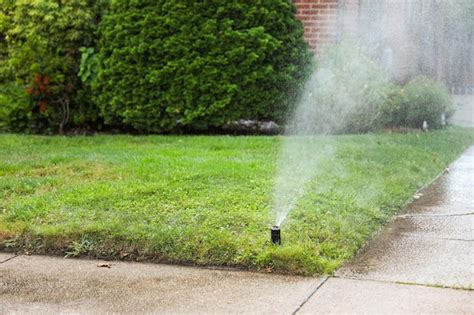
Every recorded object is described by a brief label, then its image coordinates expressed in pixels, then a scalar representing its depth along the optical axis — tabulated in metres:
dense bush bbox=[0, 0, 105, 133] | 8.59
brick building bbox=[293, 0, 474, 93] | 8.98
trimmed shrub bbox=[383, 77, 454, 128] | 8.71
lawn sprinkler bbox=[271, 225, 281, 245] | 3.88
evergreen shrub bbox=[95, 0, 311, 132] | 8.16
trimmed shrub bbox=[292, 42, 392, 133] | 8.18
